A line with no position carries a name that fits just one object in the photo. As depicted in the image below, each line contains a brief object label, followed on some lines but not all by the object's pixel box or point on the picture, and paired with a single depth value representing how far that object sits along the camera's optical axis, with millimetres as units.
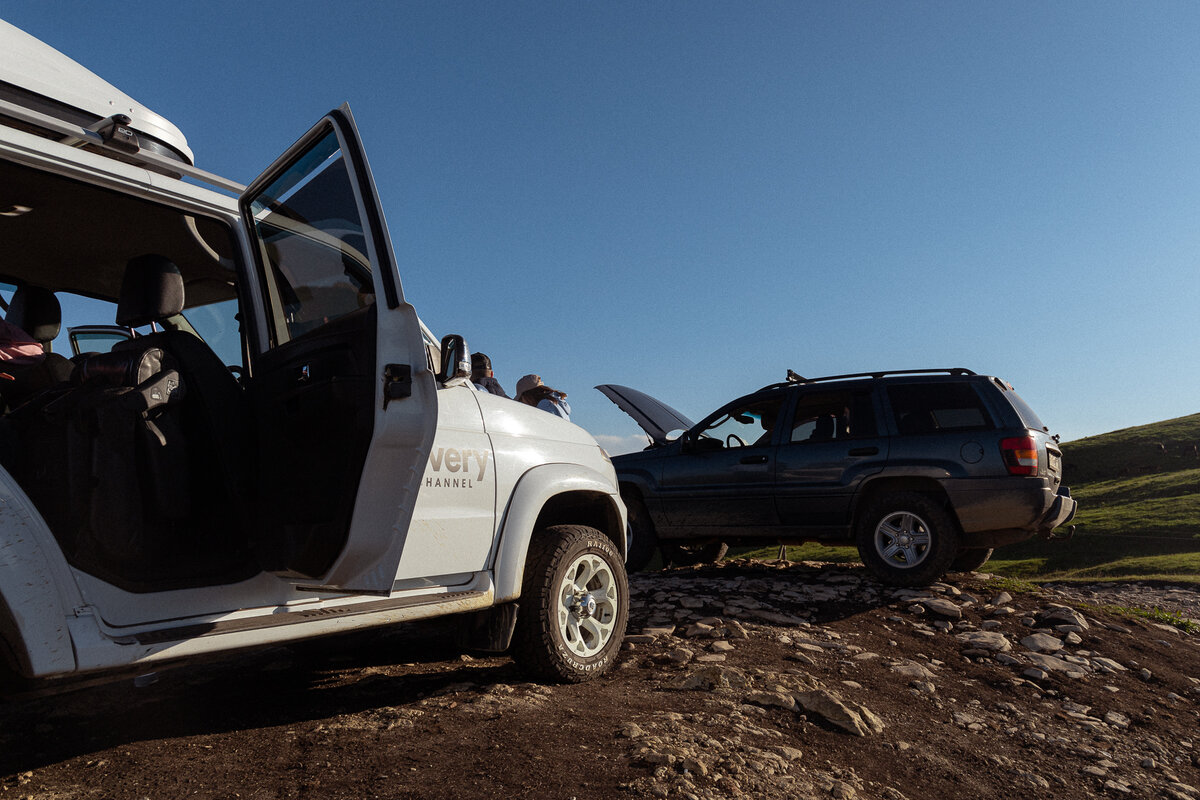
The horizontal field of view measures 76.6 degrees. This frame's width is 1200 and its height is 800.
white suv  2633
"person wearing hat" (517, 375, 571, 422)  8102
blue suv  6738
